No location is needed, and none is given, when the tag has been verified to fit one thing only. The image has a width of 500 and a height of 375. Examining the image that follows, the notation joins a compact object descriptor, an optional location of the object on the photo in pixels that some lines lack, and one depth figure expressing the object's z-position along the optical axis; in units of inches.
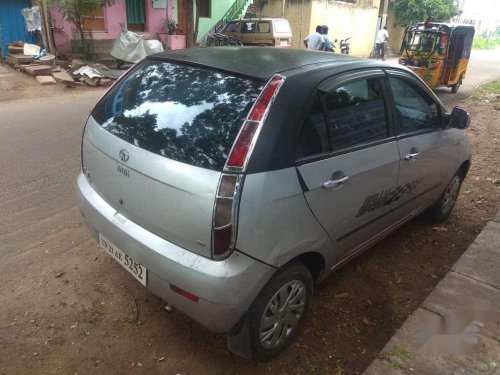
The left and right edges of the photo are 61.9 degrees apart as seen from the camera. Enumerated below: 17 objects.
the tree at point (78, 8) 443.2
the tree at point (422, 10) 1037.8
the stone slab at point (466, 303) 106.6
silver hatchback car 79.5
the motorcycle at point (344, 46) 872.3
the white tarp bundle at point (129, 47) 512.1
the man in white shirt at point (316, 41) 474.6
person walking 797.0
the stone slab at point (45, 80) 401.1
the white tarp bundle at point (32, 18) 469.1
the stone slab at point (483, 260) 125.6
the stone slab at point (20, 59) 436.5
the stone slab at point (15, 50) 451.2
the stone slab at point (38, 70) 417.1
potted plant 629.9
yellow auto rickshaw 454.3
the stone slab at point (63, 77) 408.8
